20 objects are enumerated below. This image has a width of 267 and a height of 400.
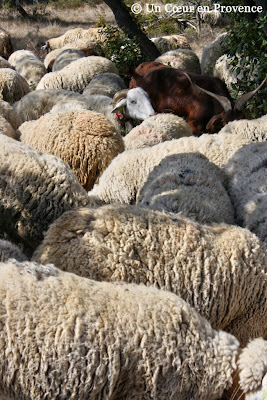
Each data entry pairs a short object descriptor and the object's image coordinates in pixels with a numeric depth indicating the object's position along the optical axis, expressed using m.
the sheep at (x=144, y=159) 5.20
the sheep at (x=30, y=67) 11.94
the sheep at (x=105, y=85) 9.33
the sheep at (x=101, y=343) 2.41
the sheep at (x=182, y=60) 11.41
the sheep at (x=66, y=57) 11.98
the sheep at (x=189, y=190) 4.21
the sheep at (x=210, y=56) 11.60
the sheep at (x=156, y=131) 6.37
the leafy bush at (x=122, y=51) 12.09
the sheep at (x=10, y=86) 8.76
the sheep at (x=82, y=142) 5.63
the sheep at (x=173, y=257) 3.21
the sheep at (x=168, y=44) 14.30
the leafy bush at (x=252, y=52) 7.29
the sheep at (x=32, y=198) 4.25
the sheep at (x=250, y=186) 4.35
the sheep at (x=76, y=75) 10.05
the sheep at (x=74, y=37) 14.47
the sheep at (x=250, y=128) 5.99
